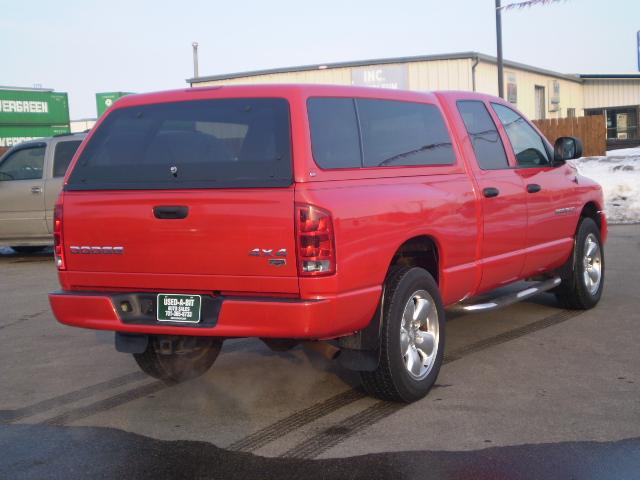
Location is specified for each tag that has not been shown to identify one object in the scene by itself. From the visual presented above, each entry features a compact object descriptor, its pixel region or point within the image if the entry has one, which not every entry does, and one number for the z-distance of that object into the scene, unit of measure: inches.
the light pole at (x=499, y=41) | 927.0
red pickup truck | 176.6
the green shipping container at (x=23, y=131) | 1644.9
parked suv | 524.7
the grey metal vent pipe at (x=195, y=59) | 1563.7
